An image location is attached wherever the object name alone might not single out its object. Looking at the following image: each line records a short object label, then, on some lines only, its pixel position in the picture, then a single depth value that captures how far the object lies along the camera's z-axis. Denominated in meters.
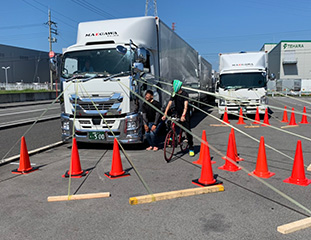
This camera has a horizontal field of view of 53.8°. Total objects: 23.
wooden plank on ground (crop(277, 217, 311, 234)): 3.69
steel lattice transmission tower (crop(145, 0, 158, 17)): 49.16
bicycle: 7.32
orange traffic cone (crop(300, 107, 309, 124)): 13.68
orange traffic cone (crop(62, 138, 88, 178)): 6.13
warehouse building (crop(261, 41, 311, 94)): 71.69
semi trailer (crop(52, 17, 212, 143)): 7.89
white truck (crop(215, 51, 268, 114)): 15.52
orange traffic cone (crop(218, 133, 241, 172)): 6.38
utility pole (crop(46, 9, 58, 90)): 50.49
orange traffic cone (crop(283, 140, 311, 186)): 5.36
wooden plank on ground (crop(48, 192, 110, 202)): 4.90
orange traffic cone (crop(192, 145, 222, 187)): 5.43
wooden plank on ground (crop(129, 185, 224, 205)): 4.70
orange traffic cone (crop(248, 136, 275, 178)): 5.86
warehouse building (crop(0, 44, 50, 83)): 76.88
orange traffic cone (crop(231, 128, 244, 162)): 7.13
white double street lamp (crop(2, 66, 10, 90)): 72.54
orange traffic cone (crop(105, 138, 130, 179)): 6.05
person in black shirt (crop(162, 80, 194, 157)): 7.47
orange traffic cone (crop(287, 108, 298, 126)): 12.93
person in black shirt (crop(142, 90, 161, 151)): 8.21
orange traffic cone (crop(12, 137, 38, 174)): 6.48
